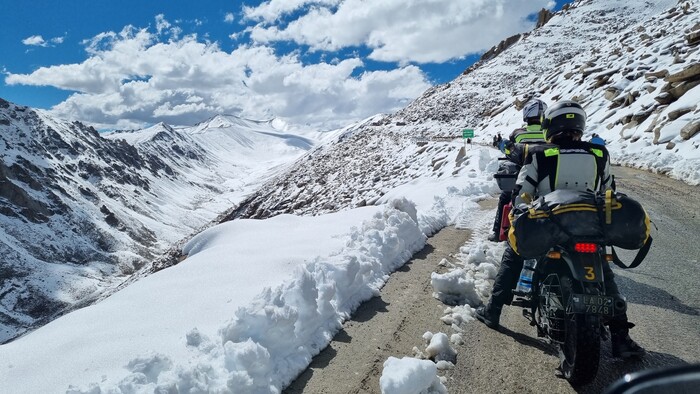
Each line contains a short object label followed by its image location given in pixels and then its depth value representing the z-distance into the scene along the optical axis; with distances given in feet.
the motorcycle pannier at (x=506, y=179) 18.74
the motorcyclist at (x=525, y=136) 20.37
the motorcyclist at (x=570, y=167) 12.01
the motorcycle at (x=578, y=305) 10.38
